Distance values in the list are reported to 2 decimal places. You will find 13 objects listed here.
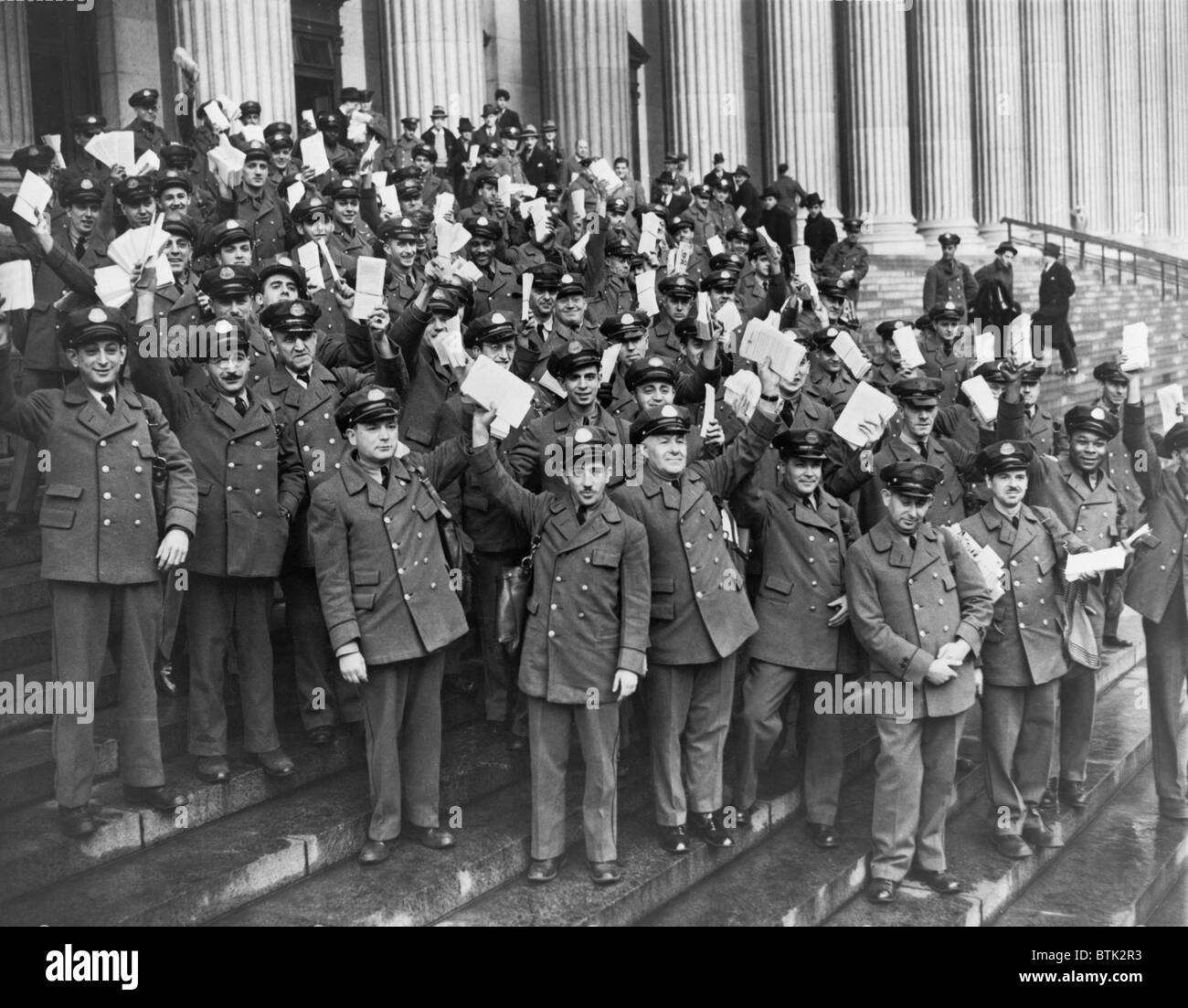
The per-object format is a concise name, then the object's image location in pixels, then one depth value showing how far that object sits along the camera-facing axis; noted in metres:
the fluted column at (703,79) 21.12
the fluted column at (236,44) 13.56
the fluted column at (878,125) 23.06
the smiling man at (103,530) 6.27
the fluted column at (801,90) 22.38
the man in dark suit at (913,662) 7.04
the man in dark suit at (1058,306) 18.81
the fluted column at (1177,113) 33.31
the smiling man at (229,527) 6.82
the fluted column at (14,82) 12.75
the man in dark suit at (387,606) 6.49
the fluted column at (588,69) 20.02
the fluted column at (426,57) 16.42
